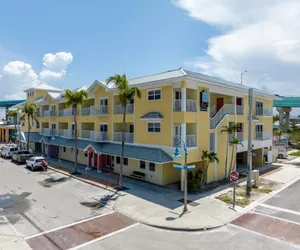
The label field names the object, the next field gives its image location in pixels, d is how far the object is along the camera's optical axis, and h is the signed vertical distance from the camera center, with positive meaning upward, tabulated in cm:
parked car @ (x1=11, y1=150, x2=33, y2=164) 3322 -415
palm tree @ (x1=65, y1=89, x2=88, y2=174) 2595 +299
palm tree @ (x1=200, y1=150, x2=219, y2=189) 2089 -276
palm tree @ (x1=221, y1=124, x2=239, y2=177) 2300 -30
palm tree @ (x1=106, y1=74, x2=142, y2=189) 1986 +295
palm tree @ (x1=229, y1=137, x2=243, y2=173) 2549 -330
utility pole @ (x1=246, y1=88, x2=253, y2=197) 1998 -159
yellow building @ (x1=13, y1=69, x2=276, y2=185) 2083 +22
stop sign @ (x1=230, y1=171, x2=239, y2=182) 1606 -327
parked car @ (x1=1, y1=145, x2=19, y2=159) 3719 -386
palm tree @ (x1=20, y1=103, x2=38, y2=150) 3725 +245
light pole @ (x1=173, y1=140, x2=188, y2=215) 1521 -474
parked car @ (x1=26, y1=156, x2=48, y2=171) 2847 -433
